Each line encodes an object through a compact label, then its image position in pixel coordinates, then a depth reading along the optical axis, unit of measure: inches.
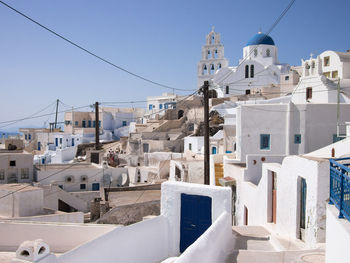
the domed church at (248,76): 1755.7
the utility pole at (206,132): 530.9
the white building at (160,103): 1967.5
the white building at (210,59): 2086.6
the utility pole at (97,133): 1102.4
